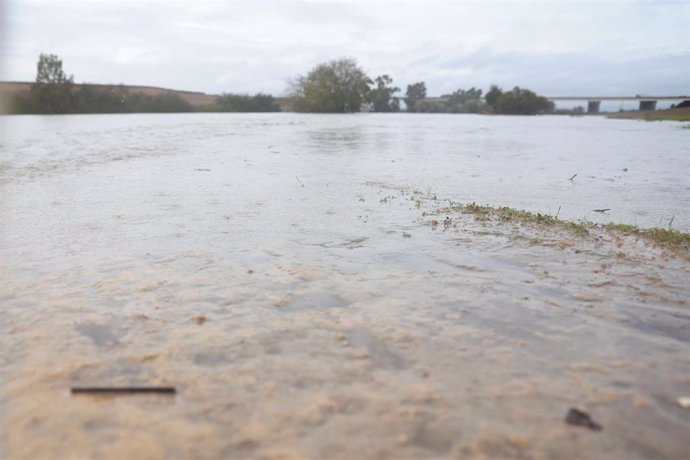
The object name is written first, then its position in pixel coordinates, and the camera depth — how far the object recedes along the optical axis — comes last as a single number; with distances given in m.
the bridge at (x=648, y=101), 59.38
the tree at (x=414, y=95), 129.65
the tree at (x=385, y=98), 116.06
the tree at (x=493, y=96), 97.44
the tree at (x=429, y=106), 117.20
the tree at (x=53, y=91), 49.03
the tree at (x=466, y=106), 109.42
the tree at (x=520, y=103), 92.19
